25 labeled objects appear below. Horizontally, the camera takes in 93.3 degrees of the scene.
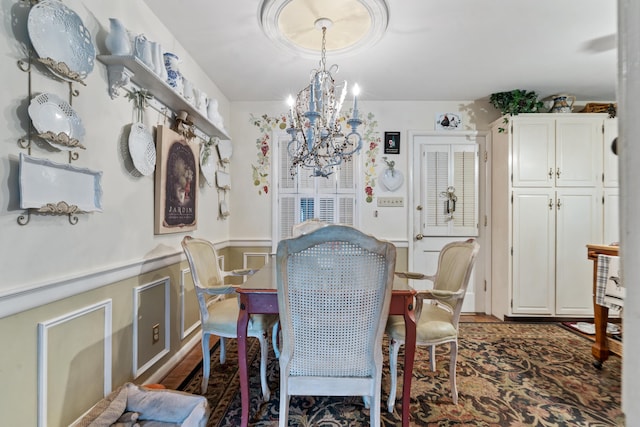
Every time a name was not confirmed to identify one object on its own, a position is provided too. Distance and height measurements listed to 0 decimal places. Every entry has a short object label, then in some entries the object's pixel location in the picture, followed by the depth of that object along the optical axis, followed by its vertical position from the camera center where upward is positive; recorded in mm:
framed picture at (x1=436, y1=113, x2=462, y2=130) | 3570 +1087
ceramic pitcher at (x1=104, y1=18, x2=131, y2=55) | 1539 +876
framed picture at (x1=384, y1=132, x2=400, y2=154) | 3582 +828
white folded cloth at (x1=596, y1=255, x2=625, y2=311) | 2035 -486
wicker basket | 3203 +1136
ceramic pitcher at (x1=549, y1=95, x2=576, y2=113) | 3203 +1167
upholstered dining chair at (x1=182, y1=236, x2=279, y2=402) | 1844 -666
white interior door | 3564 +202
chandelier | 1952 +578
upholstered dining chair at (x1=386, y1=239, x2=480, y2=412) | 1748 -667
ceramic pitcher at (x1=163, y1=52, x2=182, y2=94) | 1978 +953
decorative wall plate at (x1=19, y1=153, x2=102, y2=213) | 1135 +109
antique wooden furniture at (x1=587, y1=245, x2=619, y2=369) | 2217 -818
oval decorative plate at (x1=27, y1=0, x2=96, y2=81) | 1178 +732
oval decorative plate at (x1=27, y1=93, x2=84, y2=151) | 1176 +390
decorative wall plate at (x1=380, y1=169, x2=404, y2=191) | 3561 +399
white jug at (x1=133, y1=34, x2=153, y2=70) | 1657 +898
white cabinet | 3145 +45
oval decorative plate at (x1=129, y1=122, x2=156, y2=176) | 1791 +392
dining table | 1536 -517
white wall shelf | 1561 +781
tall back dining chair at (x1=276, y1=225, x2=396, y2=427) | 1271 -432
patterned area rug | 1709 -1161
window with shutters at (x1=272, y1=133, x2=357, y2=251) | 3590 +210
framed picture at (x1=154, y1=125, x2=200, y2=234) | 2059 +218
